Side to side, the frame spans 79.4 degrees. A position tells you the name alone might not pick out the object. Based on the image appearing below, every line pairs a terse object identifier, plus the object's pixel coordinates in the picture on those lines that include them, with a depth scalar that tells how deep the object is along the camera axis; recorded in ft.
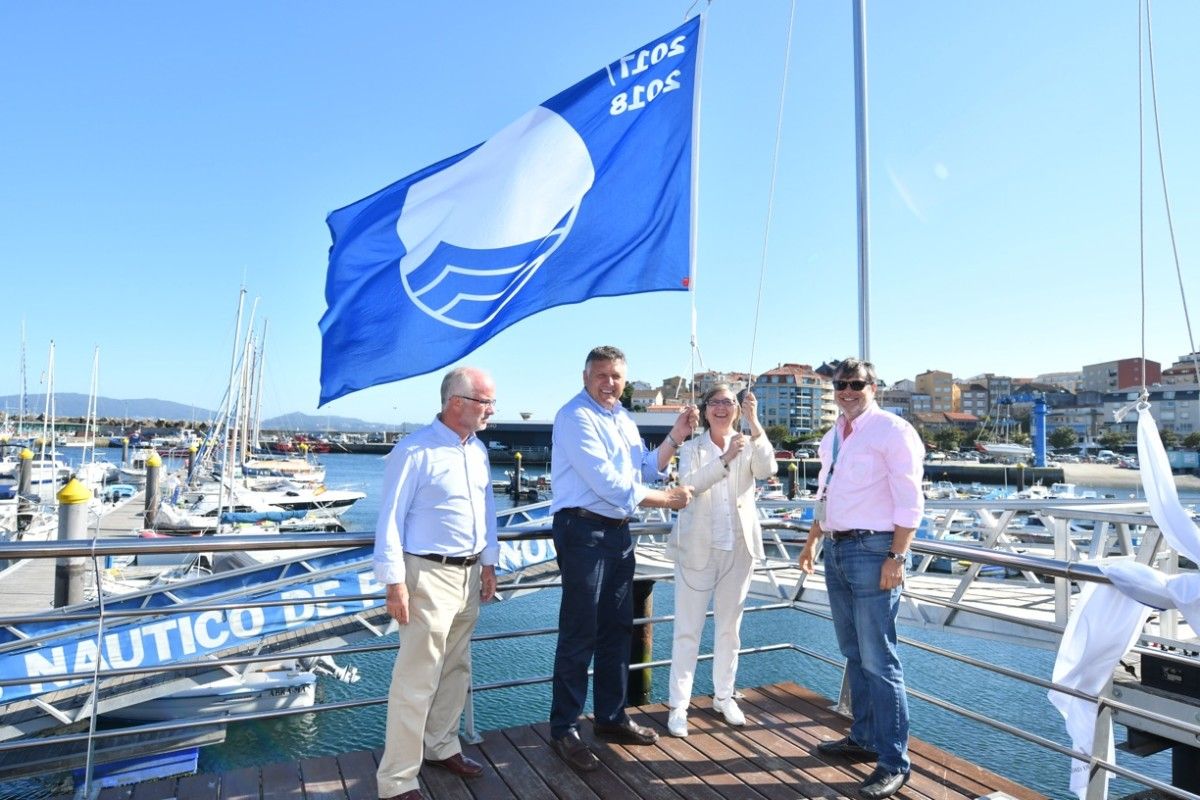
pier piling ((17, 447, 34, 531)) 77.30
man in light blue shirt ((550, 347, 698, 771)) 10.35
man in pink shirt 9.64
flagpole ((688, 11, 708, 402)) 13.50
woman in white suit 11.43
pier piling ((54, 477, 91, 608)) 40.78
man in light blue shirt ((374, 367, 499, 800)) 9.18
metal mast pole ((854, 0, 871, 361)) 12.53
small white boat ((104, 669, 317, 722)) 36.96
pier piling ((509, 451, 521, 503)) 150.00
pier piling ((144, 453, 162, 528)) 77.25
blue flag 13.92
